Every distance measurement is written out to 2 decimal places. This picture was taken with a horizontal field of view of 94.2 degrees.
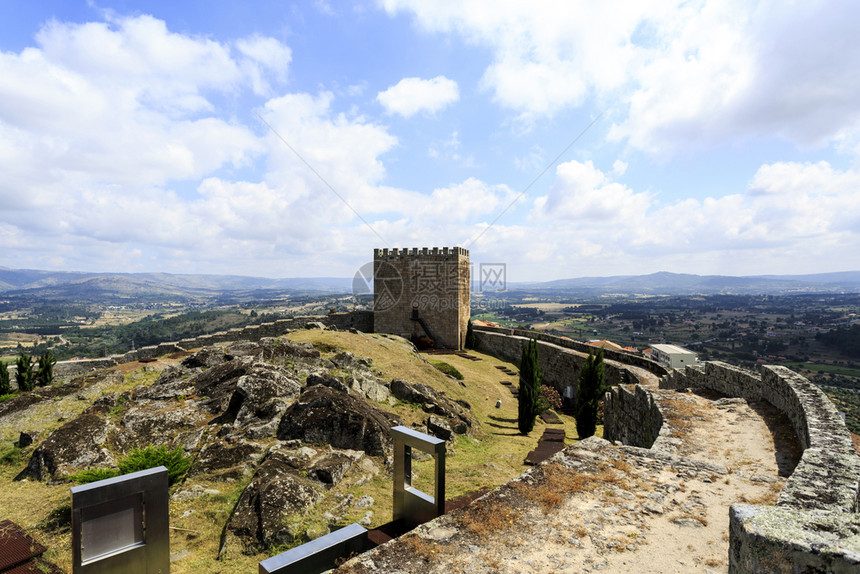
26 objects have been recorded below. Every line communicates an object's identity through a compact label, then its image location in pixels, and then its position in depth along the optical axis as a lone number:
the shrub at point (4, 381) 18.18
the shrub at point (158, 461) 7.61
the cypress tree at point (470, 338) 32.34
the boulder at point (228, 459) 8.41
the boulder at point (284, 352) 14.41
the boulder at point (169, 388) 11.84
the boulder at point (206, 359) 14.84
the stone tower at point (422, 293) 30.45
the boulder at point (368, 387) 13.22
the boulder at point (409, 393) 14.15
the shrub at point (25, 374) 19.49
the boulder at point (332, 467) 8.23
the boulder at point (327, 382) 11.77
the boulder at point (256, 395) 10.05
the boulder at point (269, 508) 6.43
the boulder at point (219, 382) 11.24
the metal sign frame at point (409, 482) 5.44
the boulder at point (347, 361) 15.31
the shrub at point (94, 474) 7.35
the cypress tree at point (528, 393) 17.50
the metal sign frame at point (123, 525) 4.71
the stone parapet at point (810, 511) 2.43
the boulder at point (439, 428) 12.26
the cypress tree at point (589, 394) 18.12
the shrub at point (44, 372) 19.56
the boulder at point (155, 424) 9.70
